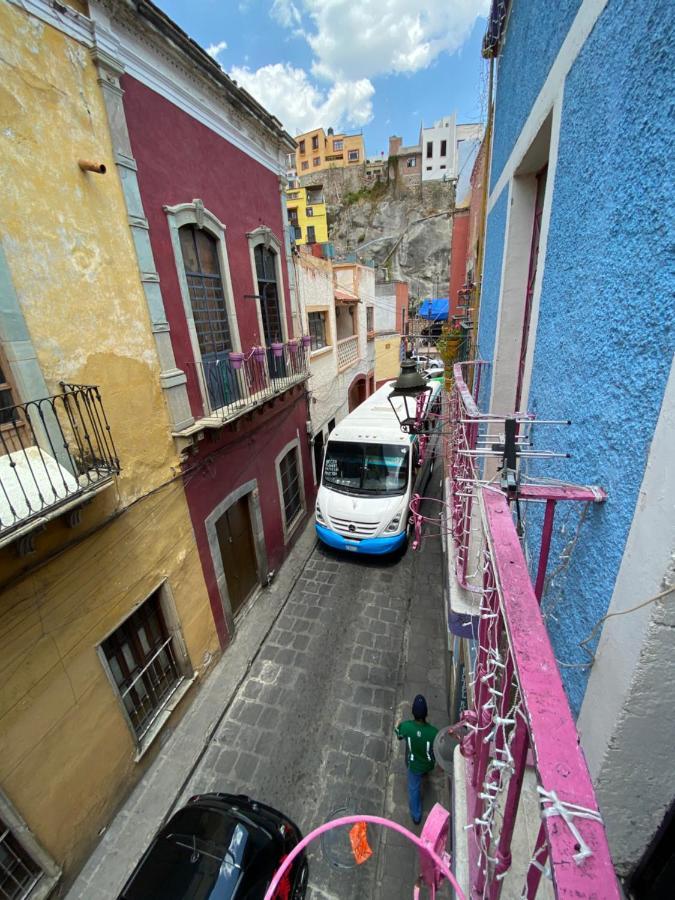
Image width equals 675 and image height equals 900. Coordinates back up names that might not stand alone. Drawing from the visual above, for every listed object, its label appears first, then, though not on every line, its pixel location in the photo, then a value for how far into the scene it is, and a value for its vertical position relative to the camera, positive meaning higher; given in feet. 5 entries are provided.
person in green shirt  14.46 -15.93
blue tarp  97.58 -2.44
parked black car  11.21 -16.04
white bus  28.14 -13.40
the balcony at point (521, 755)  2.03 -2.75
